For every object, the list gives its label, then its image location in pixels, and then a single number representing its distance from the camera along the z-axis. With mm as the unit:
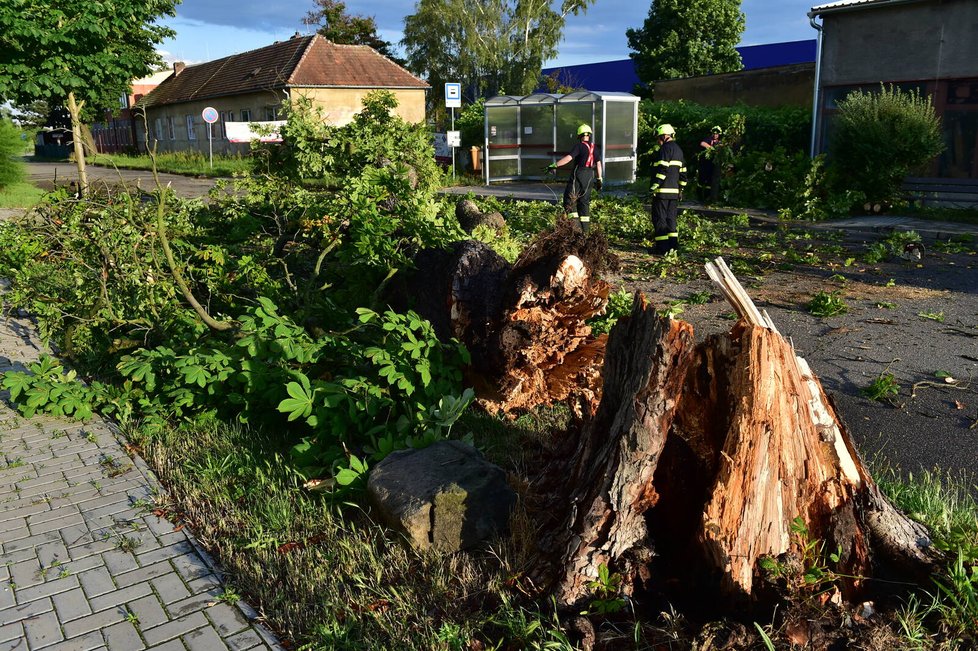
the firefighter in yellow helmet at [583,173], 12953
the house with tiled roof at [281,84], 41000
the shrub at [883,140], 15492
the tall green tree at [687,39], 48938
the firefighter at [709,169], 18031
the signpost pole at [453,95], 24297
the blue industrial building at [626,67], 53312
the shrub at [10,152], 23766
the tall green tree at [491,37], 51969
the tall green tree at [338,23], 57938
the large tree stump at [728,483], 2932
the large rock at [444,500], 3590
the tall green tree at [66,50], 13828
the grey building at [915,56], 16453
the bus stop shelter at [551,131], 23688
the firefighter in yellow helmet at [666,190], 11820
